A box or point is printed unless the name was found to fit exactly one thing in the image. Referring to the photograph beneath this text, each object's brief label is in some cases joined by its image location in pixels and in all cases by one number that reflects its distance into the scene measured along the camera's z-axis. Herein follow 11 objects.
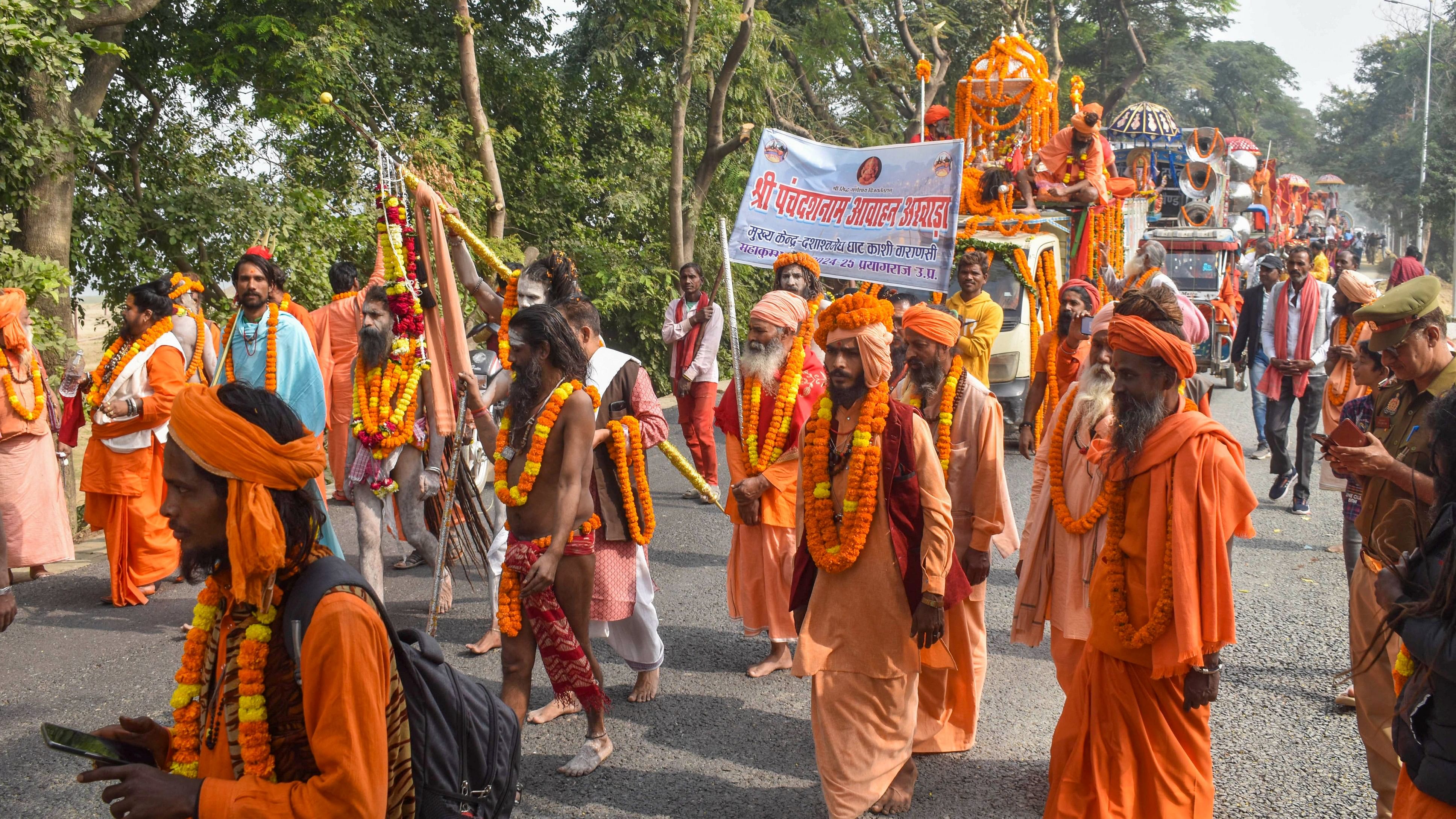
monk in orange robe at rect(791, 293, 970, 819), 3.92
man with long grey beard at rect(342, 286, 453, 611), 6.07
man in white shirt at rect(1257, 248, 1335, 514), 8.95
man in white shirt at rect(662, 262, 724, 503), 9.79
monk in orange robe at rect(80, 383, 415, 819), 2.15
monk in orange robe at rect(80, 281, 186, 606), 7.00
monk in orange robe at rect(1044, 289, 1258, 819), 3.45
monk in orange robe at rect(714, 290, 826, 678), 5.61
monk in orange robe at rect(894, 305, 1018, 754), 4.62
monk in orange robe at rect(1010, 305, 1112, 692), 4.13
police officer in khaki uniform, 3.77
